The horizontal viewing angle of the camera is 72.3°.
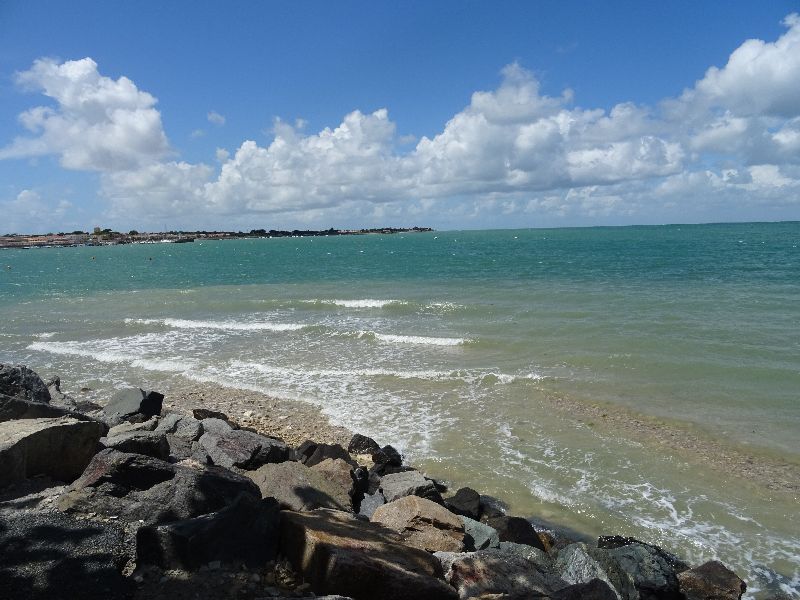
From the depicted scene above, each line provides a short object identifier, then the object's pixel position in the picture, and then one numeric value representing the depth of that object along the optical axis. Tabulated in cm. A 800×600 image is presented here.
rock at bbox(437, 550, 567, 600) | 486
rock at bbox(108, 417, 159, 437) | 906
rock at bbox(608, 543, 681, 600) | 626
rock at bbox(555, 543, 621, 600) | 597
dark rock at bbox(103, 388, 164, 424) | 1129
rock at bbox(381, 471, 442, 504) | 814
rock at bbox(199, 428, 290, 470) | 885
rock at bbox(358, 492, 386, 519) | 788
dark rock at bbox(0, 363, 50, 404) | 907
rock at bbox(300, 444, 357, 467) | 943
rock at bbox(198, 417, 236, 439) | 988
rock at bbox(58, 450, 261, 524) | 545
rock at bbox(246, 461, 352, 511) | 678
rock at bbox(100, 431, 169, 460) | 702
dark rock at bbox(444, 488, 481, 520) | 808
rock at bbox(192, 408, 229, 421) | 1178
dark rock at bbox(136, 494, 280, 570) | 449
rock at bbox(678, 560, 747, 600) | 644
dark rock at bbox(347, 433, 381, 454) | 1059
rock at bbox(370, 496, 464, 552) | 646
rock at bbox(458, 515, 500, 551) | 686
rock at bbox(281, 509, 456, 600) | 439
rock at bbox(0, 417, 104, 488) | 607
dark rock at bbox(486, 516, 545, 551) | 722
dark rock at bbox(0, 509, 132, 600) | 395
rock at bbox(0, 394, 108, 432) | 760
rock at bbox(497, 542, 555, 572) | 658
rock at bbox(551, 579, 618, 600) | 480
